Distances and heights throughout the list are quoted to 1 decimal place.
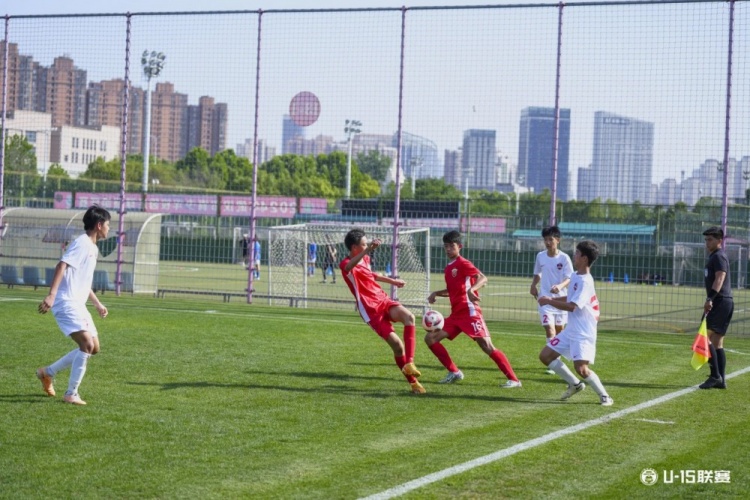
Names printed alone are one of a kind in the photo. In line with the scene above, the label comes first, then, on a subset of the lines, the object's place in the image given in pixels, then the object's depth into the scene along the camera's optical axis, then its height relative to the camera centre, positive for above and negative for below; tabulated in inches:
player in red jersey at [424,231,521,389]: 482.6 -46.8
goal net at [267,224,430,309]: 936.3 -47.2
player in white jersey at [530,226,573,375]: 554.6 -27.8
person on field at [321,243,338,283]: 1187.4 -55.4
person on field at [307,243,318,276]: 1246.8 -54.1
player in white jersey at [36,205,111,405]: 390.9 -38.3
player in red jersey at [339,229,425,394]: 460.8 -41.3
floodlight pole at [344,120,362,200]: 890.5 +89.7
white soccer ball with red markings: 488.4 -51.4
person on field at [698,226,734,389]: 492.7 -39.0
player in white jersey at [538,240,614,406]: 422.6 -40.8
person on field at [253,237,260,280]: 950.2 -48.2
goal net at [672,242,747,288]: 936.3 -36.0
